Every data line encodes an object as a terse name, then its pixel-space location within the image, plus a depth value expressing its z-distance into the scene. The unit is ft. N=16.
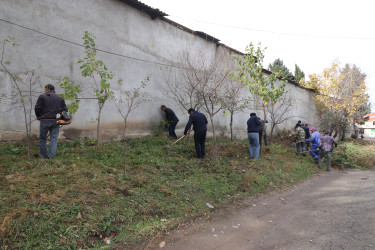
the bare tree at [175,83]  32.60
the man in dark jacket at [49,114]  16.38
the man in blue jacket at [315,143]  30.58
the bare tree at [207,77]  25.20
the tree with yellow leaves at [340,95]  52.03
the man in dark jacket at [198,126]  23.09
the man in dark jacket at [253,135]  25.98
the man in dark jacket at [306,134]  35.59
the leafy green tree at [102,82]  17.53
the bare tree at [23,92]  19.16
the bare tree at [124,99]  26.91
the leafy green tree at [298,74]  87.25
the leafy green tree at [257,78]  26.61
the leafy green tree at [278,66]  85.61
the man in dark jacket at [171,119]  31.22
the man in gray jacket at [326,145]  28.53
